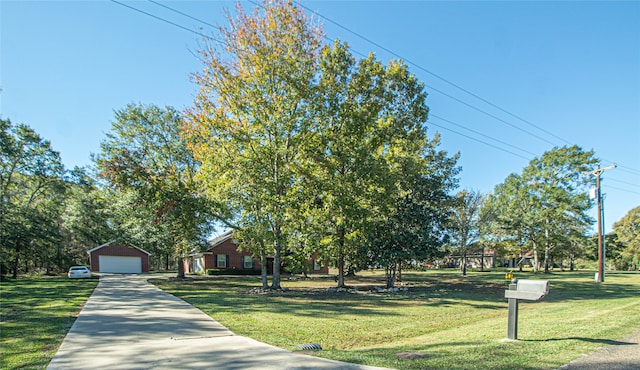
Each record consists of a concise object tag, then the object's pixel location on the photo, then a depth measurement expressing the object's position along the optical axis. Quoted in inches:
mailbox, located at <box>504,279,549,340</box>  263.7
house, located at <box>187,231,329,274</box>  1681.8
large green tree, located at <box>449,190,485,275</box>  1668.3
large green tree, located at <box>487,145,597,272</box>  1736.0
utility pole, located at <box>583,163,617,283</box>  932.0
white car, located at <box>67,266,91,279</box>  1224.2
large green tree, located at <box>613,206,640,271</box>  2246.6
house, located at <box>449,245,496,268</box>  2966.0
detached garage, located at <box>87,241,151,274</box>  1737.2
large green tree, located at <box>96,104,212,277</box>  1025.5
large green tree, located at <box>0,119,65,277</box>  1212.5
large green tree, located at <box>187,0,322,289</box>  713.0
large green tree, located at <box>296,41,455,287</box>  759.1
